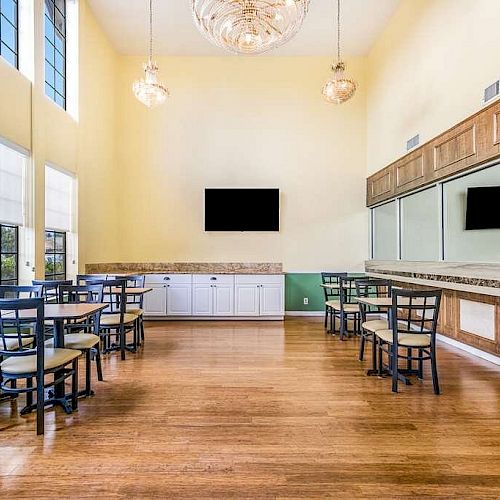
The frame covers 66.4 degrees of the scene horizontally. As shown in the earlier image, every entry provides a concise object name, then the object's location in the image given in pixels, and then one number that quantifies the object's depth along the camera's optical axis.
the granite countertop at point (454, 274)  3.81
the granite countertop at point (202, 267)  7.71
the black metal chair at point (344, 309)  5.55
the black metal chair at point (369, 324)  4.03
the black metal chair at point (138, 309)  5.05
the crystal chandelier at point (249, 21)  3.36
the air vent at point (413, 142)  5.67
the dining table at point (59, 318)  2.93
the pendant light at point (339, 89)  5.70
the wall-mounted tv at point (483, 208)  4.14
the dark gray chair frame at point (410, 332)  3.43
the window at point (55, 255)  5.27
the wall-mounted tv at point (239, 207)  7.70
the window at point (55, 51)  5.32
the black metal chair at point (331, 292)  6.07
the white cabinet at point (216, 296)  7.12
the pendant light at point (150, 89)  5.39
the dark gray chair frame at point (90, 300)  3.66
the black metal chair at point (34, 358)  2.61
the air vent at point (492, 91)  3.84
